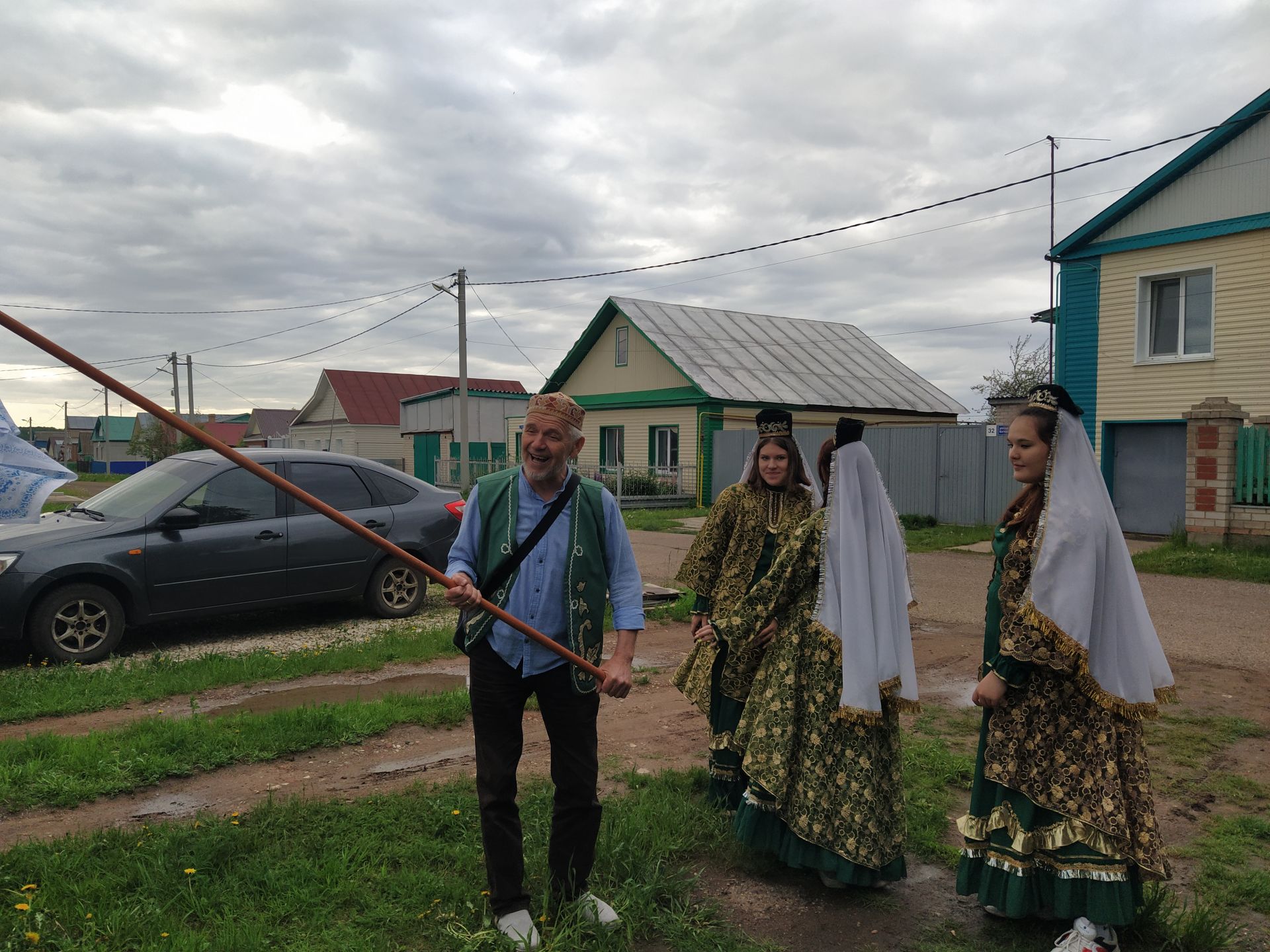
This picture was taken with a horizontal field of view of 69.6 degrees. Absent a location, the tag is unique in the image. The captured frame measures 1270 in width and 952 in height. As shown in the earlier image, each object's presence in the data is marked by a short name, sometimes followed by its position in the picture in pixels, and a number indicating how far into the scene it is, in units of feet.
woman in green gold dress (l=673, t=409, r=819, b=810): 13.32
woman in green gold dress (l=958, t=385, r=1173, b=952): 9.59
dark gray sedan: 21.70
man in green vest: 9.98
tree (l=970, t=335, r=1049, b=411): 120.57
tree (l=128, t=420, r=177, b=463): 133.28
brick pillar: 42.47
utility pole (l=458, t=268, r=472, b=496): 82.07
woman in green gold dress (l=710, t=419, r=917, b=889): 10.94
